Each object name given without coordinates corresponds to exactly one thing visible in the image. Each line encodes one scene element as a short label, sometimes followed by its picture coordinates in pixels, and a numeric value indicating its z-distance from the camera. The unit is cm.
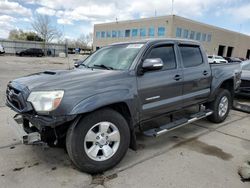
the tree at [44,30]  5778
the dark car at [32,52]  3922
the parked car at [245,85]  780
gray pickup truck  275
